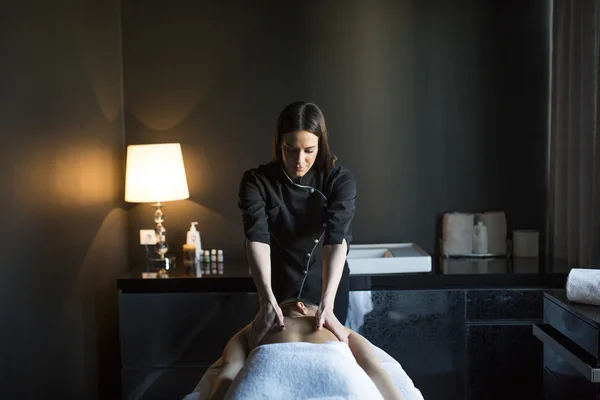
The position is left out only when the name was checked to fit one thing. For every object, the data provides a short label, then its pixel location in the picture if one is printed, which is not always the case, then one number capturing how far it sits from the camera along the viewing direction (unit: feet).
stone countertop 9.28
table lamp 9.98
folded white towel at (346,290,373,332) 9.25
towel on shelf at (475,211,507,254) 10.77
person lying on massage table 5.66
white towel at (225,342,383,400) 4.98
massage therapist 6.74
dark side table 6.19
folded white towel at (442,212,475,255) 10.71
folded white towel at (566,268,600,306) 6.60
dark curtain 9.00
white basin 9.38
